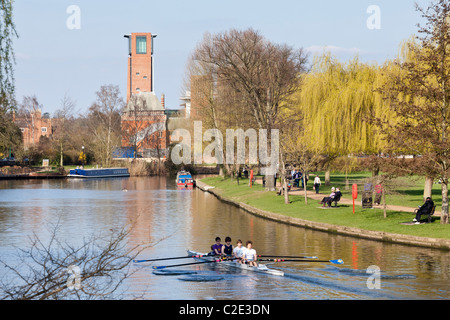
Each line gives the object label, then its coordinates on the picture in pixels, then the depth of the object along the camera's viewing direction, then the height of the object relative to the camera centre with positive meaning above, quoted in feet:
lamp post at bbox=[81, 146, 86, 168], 359.35 +4.28
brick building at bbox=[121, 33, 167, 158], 359.66 +34.89
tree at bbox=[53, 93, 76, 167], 347.77 +20.51
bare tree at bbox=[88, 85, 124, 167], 343.46 +23.33
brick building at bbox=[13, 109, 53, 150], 417.08 +29.31
